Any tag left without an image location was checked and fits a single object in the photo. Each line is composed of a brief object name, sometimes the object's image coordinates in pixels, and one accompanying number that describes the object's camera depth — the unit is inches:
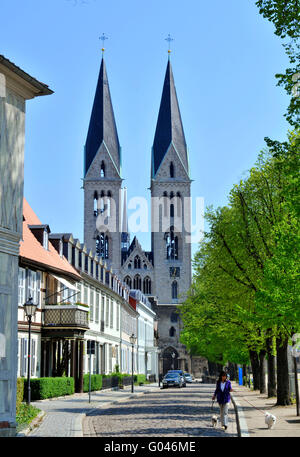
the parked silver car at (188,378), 3216.0
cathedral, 4840.1
